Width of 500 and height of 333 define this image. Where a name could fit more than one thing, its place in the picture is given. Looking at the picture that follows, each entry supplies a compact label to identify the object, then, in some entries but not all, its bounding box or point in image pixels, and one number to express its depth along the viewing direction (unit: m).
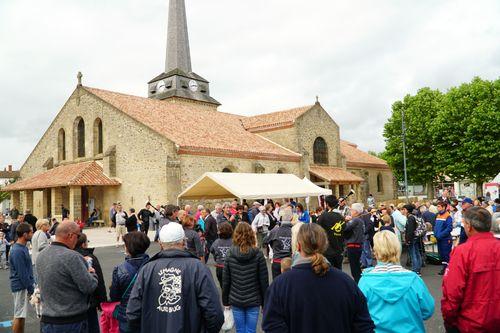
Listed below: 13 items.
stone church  23.19
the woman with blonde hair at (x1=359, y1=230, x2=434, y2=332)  3.08
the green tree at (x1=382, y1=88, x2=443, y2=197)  33.81
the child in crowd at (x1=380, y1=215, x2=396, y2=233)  9.41
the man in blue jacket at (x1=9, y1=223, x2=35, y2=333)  5.54
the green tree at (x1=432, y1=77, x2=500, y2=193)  29.72
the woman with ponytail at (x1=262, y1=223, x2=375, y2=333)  2.48
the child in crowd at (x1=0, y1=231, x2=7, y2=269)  12.27
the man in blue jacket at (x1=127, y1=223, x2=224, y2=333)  3.11
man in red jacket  3.13
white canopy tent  15.92
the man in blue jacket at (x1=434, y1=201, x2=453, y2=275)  9.24
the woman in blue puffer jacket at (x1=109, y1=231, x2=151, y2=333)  3.84
